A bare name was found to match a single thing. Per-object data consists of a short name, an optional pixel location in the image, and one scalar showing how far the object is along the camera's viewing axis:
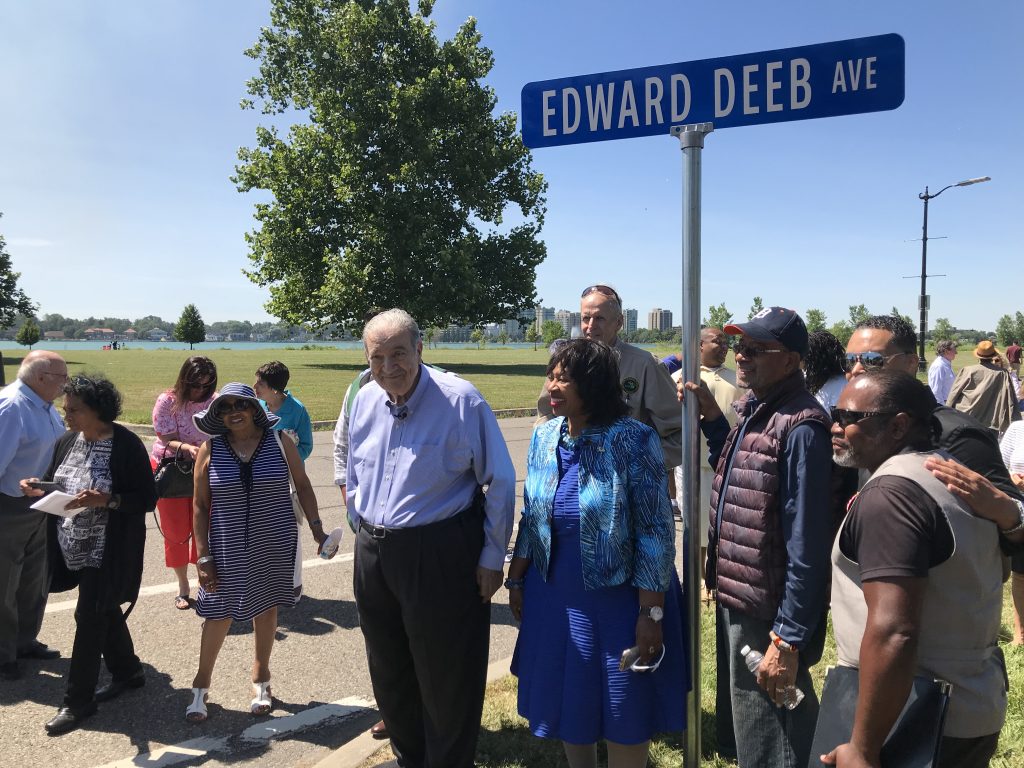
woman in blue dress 2.49
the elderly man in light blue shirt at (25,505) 4.34
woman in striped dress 3.90
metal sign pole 2.37
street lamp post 23.53
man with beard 1.71
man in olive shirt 3.73
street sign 2.14
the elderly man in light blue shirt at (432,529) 2.96
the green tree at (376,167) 32.09
